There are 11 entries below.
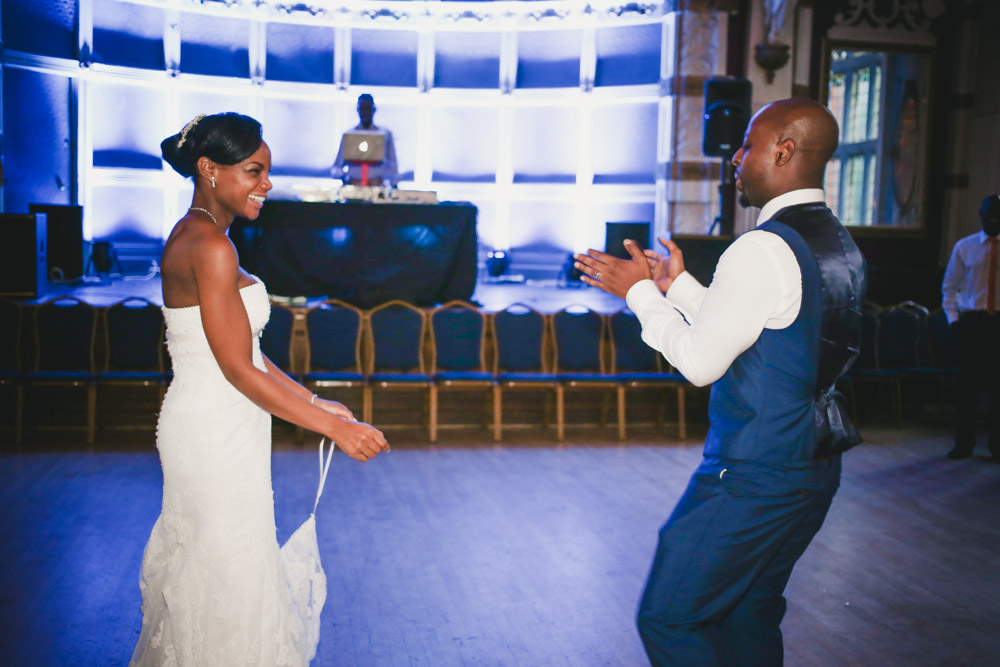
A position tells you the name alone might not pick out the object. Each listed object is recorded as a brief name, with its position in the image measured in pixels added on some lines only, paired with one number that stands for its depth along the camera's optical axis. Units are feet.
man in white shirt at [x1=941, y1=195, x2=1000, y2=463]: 18.58
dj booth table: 22.40
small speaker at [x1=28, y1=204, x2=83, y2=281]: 30.25
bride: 6.34
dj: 25.50
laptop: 24.36
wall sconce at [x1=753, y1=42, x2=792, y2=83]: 26.96
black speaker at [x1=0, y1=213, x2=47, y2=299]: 22.67
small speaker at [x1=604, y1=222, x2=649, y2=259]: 31.50
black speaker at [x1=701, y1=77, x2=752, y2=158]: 23.67
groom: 5.94
